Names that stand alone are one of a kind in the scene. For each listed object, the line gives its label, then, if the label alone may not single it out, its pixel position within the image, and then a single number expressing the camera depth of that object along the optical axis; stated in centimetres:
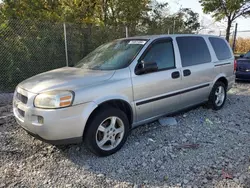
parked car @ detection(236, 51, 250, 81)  840
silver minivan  288
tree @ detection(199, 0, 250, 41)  1475
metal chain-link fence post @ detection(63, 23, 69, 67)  722
